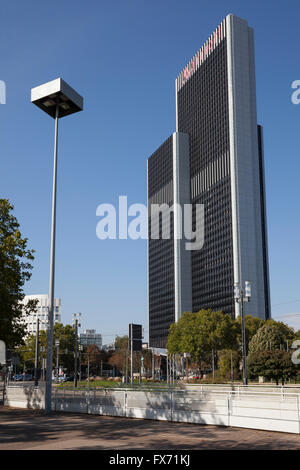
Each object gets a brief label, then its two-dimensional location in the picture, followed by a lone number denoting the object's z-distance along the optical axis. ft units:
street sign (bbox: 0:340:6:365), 97.67
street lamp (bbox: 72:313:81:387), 209.73
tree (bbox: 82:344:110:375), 432.09
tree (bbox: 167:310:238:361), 317.01
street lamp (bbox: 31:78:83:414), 82.94
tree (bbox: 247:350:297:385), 173.17
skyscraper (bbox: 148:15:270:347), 508.94
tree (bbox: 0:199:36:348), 91.71
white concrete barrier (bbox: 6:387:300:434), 57.06
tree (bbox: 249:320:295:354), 245.24
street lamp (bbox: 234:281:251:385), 133.69
